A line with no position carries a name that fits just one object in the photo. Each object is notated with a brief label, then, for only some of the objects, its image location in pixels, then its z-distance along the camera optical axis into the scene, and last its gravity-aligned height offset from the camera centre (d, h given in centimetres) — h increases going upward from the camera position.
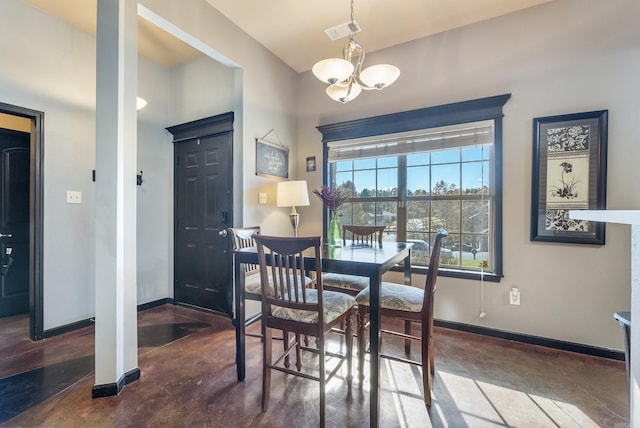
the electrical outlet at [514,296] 256 -77
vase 230 -16
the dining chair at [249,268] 209 -49
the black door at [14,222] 307 -13
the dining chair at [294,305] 153 -55
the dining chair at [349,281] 228 -58
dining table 151 -33
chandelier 178 +91
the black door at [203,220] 318 -11
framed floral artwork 226 +31
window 271 +37
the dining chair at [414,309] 172 -62
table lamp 286 +17
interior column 180 +13
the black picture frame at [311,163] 359 +61
